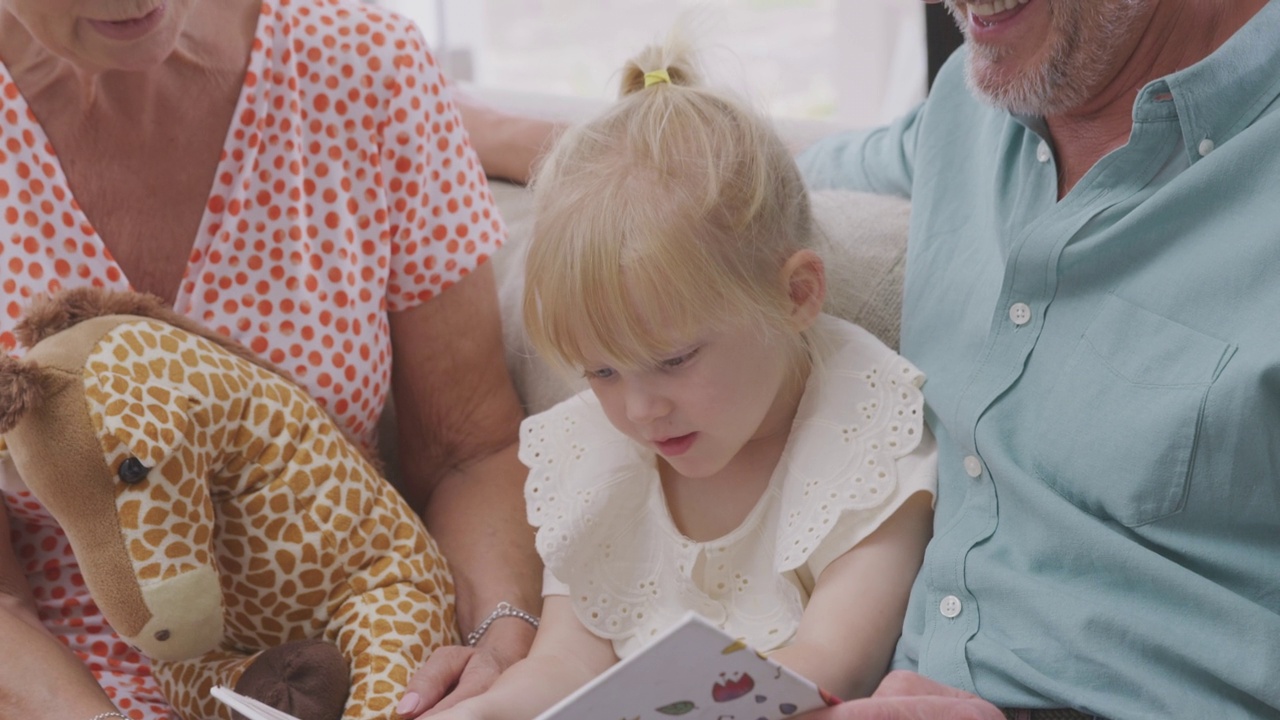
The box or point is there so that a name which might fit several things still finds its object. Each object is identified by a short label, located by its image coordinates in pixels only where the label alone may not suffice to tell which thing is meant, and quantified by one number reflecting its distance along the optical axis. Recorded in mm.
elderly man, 1069
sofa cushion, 1515
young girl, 1239
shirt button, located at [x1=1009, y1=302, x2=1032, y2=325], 1238
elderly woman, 1442
